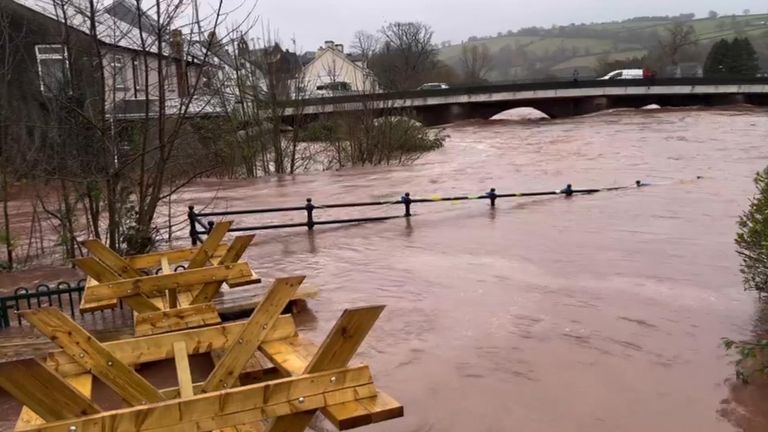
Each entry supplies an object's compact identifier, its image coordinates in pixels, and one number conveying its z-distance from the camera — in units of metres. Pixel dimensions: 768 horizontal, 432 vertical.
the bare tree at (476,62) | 109.40
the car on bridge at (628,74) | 69.53
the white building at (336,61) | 71.14
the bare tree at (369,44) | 78.88
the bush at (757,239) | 7.55
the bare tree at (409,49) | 77.31
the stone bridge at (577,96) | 54.34
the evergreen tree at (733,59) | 75.62
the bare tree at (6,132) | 12.21
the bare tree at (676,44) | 98.50
